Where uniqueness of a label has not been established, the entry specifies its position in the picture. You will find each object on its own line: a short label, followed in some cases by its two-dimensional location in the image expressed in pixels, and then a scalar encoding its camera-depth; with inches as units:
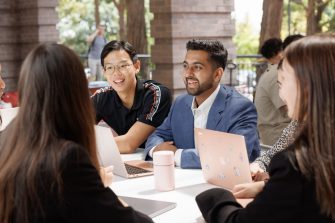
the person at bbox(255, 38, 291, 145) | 190.4
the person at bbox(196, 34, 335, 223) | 62.9
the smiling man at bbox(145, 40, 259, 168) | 124.2
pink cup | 101.3
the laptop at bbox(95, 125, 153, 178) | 110.7
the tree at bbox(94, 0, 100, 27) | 846.2
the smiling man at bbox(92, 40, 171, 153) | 147.7
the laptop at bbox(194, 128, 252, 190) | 92.7
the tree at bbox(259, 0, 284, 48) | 420.5
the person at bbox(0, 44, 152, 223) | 61.5
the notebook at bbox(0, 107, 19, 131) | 130.6
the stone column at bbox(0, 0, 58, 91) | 374.6
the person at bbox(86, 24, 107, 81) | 486.0
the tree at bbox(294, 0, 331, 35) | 668.1
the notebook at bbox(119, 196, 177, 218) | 87.1
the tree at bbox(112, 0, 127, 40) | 735.1
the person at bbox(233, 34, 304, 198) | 90.7
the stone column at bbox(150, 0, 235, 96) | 258.1
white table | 86.1
